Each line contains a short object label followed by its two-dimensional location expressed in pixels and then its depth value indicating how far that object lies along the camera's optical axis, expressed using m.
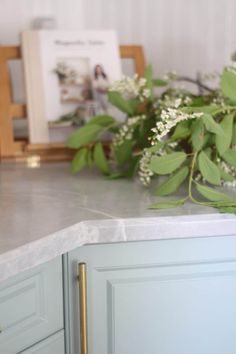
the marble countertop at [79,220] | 1.12
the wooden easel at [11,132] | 1.62
